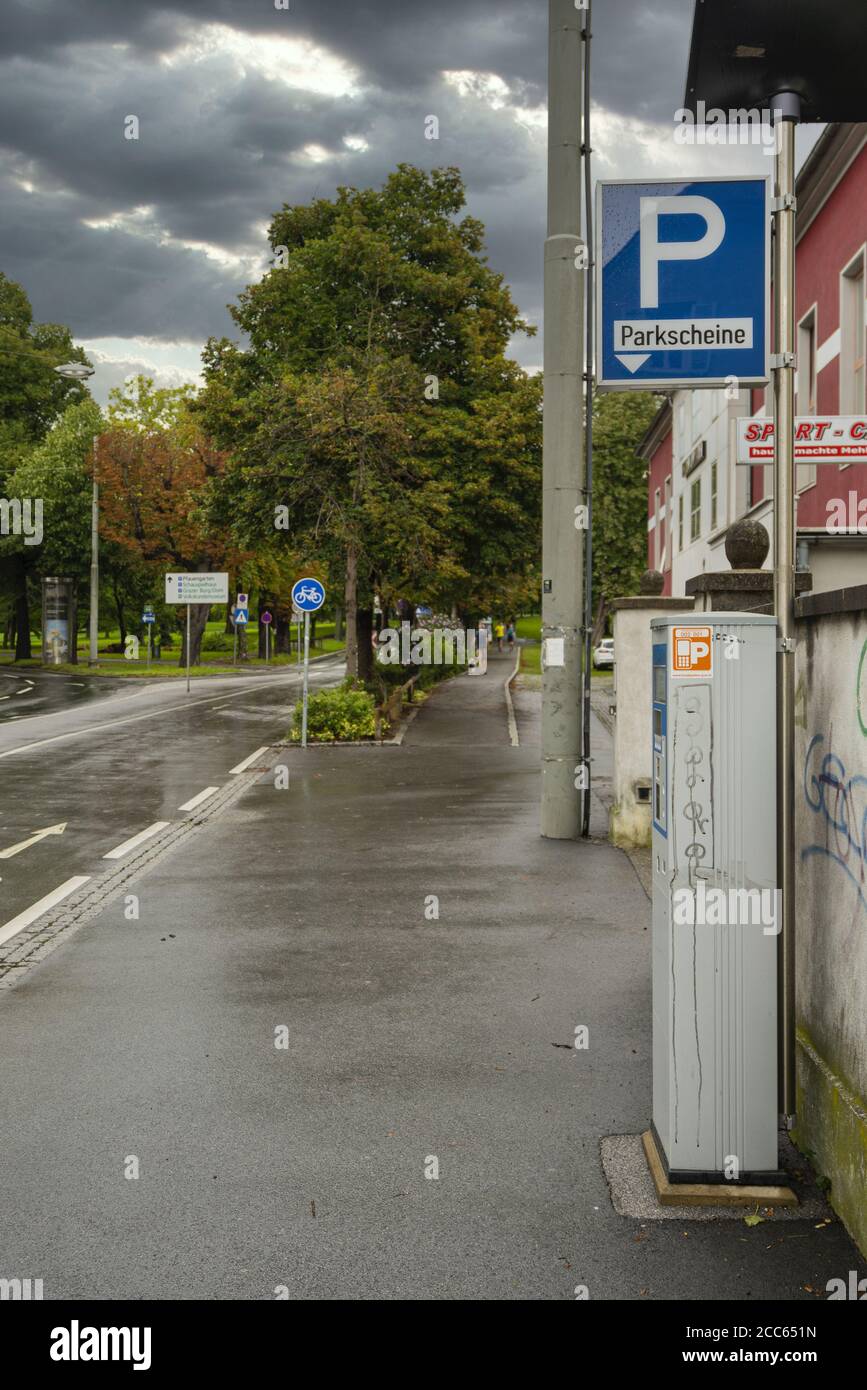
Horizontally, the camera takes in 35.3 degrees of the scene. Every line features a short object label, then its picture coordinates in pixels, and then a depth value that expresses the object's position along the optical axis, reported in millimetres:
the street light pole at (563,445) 11883
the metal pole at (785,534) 4352
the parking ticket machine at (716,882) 4223
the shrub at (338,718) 21938
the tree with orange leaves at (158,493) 58938
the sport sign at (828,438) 6843
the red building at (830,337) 12820
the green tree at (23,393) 65562
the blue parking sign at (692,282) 5555
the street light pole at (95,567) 50206
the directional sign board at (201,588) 48875
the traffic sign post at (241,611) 54741
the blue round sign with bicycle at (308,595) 21266
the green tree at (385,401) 25984
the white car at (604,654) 47253
